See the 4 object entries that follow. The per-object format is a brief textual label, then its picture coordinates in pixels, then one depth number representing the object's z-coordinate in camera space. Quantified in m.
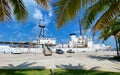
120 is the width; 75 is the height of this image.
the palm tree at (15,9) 3.96
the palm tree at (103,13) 3.84
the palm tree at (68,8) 3.19
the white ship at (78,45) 26.86
